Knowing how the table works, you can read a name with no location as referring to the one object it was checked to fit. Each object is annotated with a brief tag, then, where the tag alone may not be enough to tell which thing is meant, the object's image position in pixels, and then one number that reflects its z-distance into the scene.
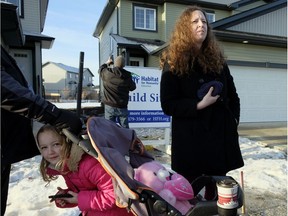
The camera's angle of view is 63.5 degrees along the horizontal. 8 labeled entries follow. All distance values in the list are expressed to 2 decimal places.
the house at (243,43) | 9.74
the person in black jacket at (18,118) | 1.18
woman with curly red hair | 1.64
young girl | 1.33
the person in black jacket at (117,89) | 4.36
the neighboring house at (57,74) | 49.63
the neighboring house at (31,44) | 9.04
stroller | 1.11
